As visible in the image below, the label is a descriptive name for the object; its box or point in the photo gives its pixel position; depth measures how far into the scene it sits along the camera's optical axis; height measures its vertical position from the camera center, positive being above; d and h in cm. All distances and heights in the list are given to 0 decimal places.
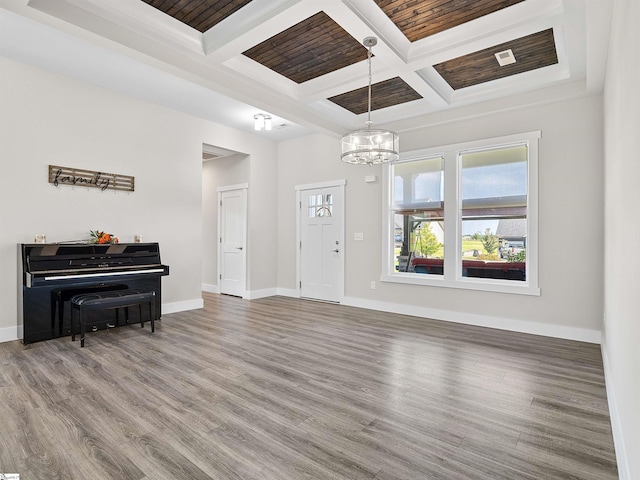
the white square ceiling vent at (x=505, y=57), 355 +185
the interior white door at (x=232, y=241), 671 -6
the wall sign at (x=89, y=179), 418 +74
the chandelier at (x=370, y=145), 324 +86
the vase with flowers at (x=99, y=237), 440 +1
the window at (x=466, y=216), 440 +29
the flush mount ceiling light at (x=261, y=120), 543 +181
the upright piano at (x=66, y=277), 376 -44
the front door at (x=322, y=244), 617 -11
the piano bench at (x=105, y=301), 376 -71
